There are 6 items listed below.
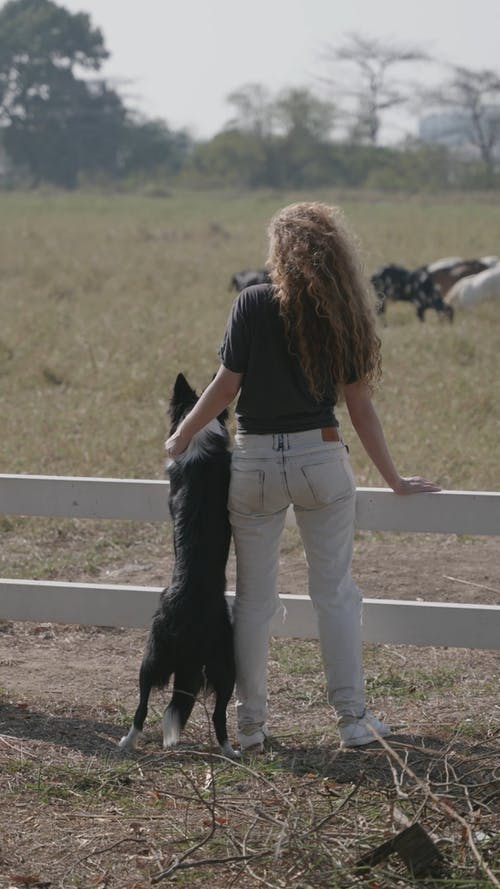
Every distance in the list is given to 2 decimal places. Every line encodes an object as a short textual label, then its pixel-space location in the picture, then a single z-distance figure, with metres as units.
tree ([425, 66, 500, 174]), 73.19
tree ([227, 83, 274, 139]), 76.62
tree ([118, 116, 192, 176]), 82.94
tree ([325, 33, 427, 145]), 75.31
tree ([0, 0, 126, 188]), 81.31
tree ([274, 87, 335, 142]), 74.13
